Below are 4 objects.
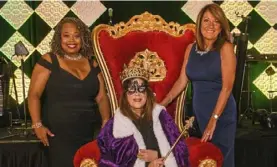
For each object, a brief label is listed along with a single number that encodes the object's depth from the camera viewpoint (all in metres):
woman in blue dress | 2.46
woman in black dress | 2.47
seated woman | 2.32
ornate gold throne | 2.75
